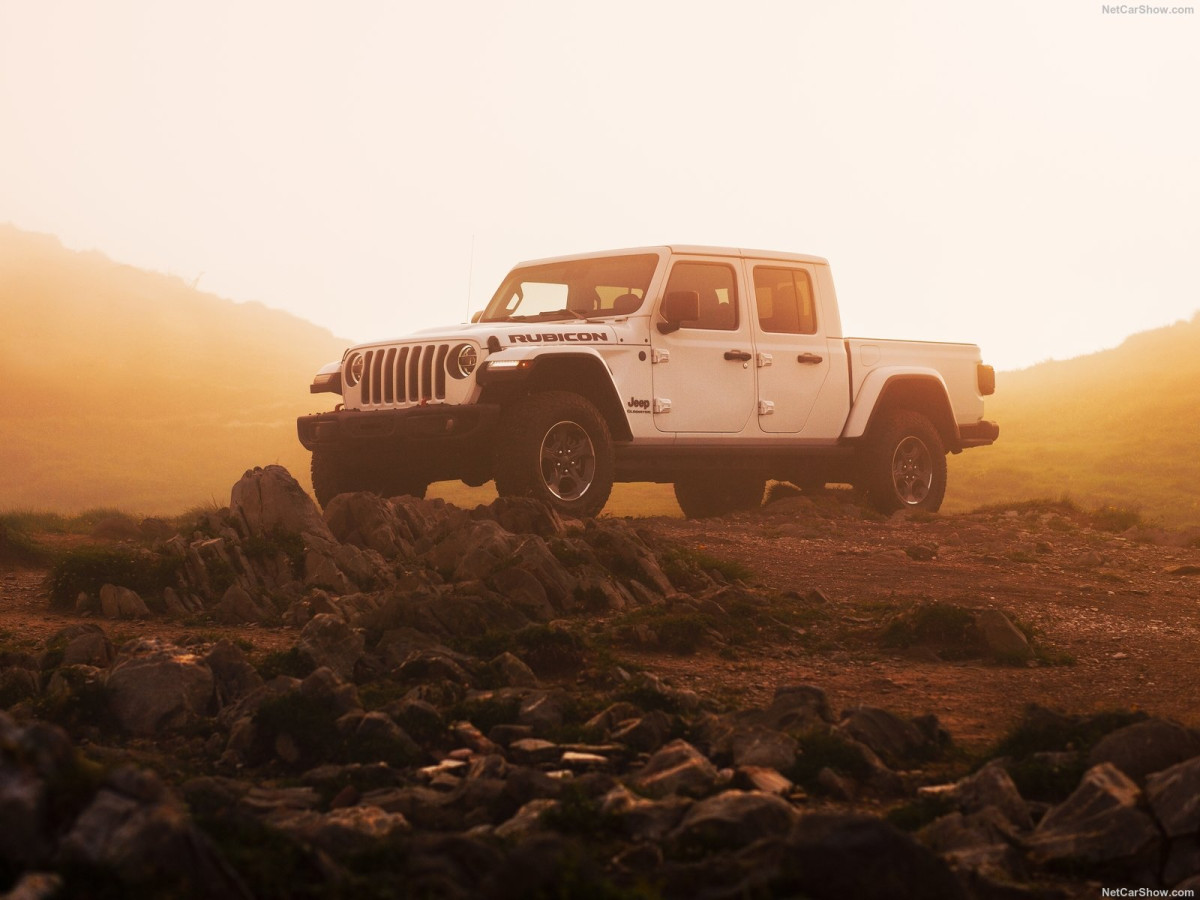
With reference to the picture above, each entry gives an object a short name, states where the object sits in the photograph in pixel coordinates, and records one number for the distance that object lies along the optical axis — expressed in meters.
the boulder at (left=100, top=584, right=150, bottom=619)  9.10
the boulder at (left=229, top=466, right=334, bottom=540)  10.17
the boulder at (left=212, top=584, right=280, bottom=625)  8.78
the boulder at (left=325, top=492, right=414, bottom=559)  10.09
